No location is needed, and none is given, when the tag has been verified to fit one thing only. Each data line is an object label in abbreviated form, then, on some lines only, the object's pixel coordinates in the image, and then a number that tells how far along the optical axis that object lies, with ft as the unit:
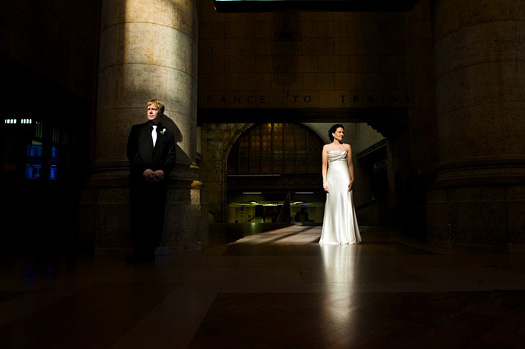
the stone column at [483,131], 16.11
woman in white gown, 20.13
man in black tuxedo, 14.20
